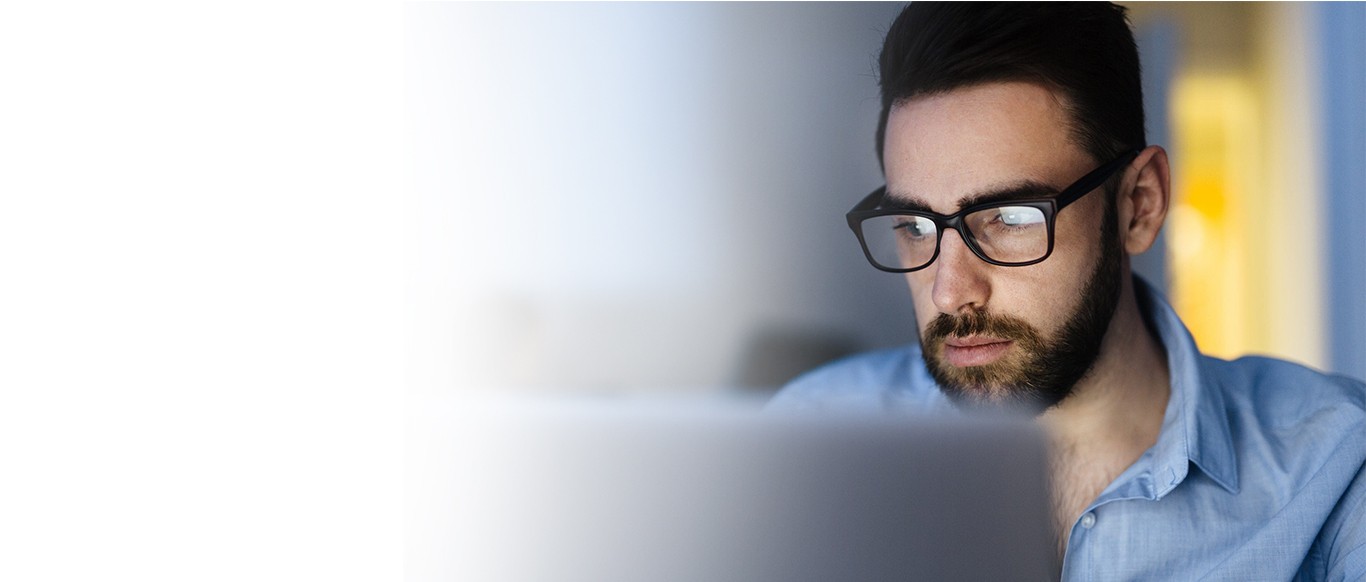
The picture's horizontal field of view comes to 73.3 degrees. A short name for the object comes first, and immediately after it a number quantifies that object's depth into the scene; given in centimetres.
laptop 47
